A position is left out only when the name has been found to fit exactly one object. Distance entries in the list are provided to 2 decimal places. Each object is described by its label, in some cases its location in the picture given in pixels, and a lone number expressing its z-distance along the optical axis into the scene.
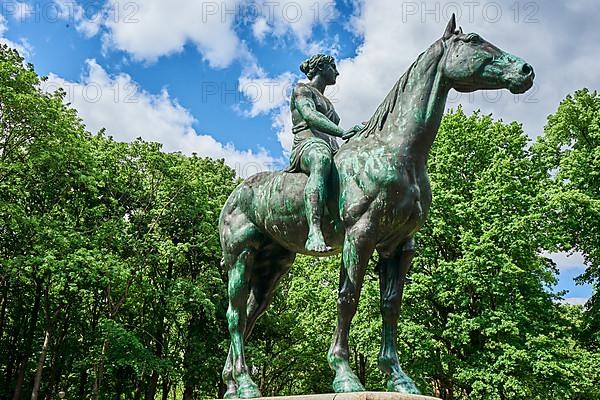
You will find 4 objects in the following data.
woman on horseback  6.50
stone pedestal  5.34
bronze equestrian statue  6.27
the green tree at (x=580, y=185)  22.94
